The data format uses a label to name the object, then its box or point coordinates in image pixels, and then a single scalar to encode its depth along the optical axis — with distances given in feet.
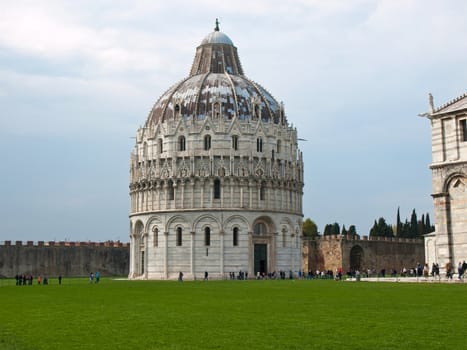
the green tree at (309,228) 390.91
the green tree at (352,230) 350.93
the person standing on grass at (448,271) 133.59
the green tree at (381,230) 336.29
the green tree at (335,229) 348.73
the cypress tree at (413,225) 331.39
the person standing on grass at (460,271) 130.41
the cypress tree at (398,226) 333.07
